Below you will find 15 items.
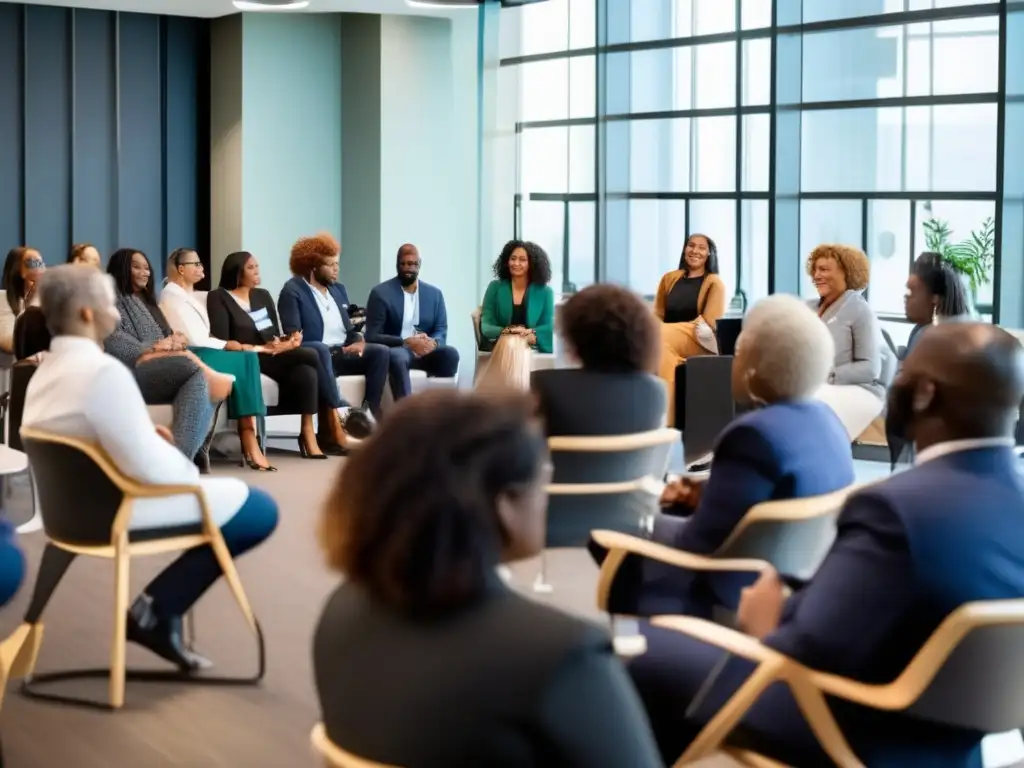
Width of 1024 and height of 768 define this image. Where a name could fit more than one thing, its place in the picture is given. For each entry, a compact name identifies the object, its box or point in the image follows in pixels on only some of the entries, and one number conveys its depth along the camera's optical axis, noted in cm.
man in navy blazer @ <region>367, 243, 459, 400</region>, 1046
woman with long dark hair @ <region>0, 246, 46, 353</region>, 931
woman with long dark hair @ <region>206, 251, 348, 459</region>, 952
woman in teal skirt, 913
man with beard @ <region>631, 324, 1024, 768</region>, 246
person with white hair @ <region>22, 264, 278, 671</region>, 427
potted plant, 1020
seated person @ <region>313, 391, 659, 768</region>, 159
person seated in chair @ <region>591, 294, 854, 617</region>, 346
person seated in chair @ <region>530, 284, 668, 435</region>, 470
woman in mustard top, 965
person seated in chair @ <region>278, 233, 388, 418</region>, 995
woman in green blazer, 1025
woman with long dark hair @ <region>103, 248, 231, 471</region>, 865
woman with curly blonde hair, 763
